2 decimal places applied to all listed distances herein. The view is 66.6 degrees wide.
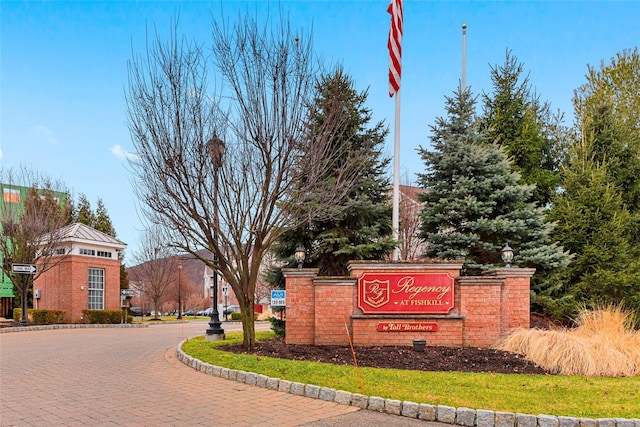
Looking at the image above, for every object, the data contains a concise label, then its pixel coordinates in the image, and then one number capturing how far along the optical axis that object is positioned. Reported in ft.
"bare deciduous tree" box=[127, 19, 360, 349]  34.14
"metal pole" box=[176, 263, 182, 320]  116.33
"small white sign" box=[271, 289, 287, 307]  41.47
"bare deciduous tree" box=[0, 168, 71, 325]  77.87
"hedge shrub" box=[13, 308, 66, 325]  78.54
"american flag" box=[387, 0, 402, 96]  45.42
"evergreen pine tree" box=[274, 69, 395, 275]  44.78
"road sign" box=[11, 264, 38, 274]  70.49
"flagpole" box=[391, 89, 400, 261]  42.98
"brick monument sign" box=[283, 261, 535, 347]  36.37
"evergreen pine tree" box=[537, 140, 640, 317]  45.32
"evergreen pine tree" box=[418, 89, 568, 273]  44.70
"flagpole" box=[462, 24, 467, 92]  55.00
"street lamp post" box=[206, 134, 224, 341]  34.53
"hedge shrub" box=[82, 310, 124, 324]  82.69
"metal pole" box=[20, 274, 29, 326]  72.23
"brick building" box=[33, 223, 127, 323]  85.97
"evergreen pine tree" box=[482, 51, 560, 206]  55.42
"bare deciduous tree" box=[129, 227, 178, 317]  108.47
